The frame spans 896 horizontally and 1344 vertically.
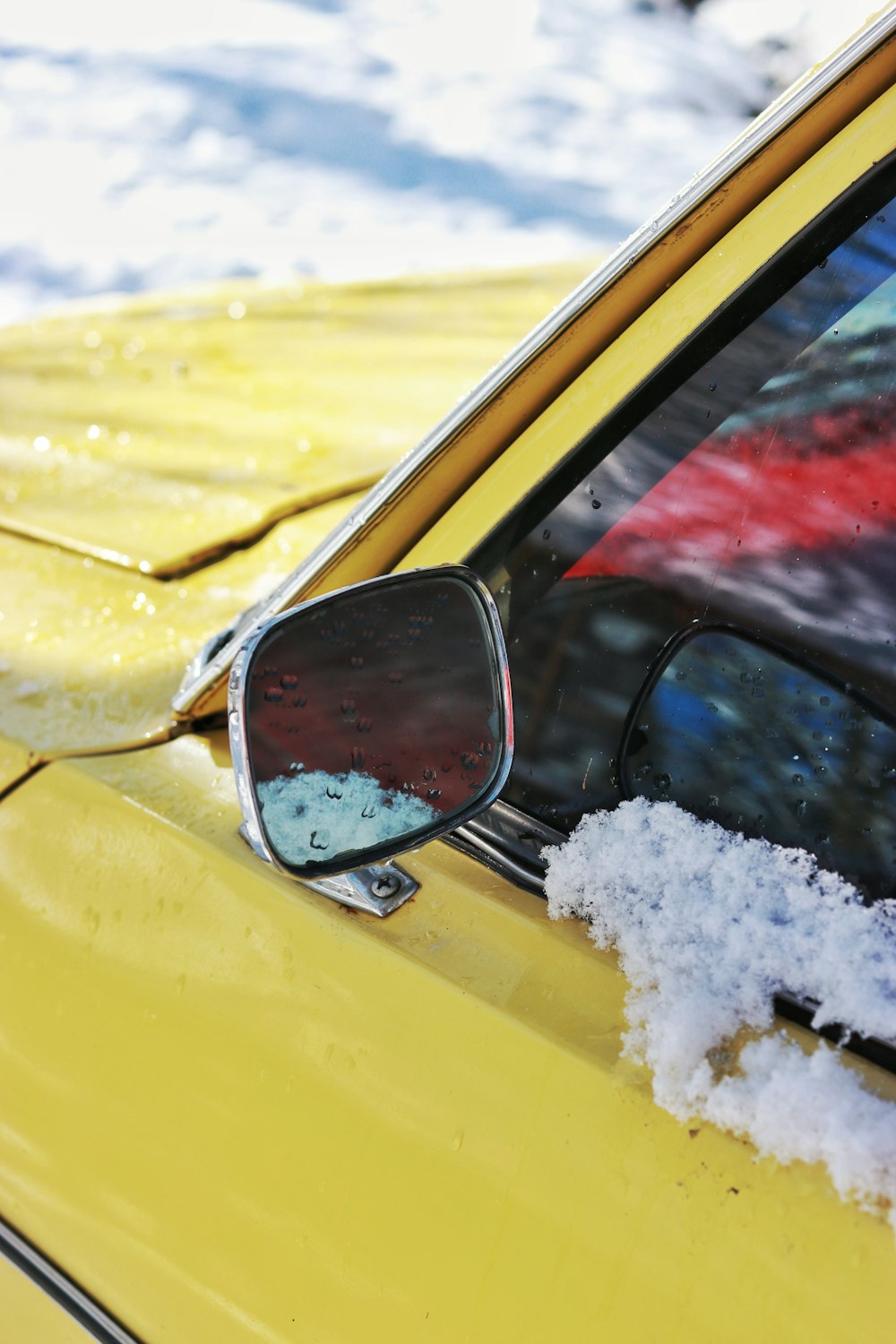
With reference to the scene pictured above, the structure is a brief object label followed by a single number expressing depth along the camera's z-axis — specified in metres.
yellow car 1.43
